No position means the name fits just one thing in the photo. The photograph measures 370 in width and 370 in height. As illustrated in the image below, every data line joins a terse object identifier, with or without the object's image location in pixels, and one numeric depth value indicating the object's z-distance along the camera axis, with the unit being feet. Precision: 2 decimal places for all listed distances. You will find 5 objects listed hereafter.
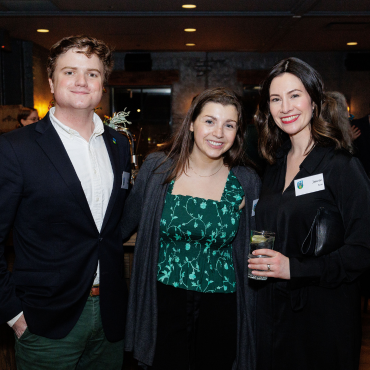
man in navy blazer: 4.84
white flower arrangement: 8.63
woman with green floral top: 5.72
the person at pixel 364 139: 15.42
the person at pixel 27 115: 19.21
